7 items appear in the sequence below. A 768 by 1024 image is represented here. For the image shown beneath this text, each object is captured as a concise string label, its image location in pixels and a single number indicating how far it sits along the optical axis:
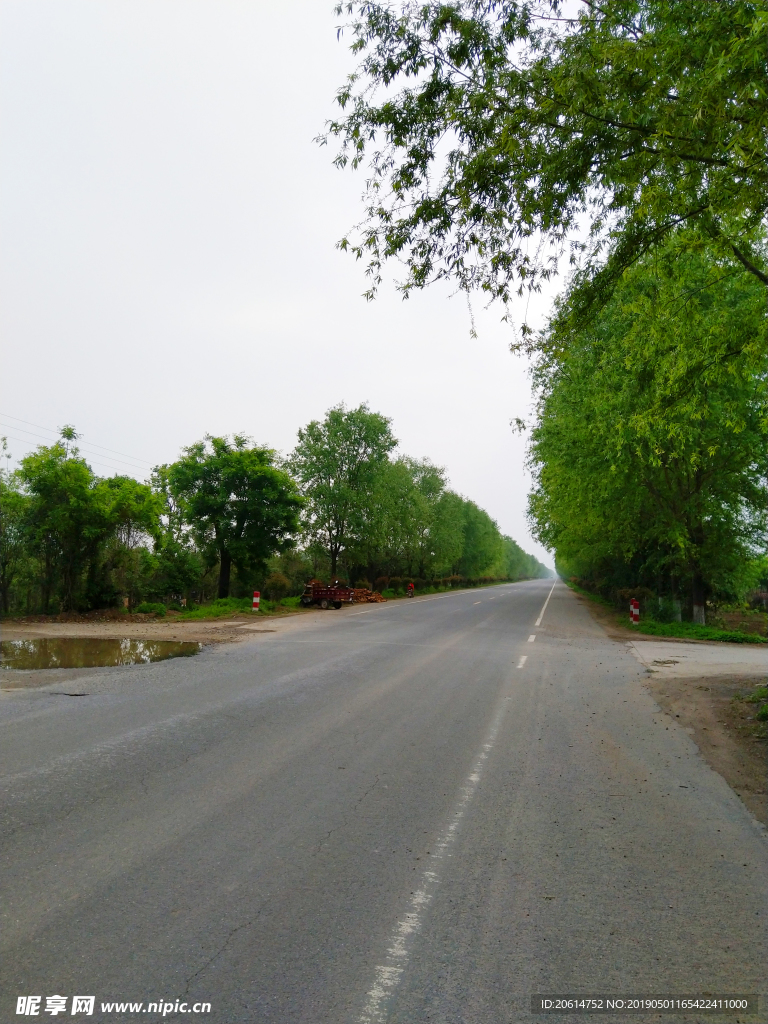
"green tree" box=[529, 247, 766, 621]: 9.36
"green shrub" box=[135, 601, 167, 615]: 23.59
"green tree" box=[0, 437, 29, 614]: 21.06
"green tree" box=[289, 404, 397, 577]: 37.31
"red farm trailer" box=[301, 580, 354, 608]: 29.81
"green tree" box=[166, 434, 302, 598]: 28.47
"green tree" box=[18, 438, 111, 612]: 20.89
